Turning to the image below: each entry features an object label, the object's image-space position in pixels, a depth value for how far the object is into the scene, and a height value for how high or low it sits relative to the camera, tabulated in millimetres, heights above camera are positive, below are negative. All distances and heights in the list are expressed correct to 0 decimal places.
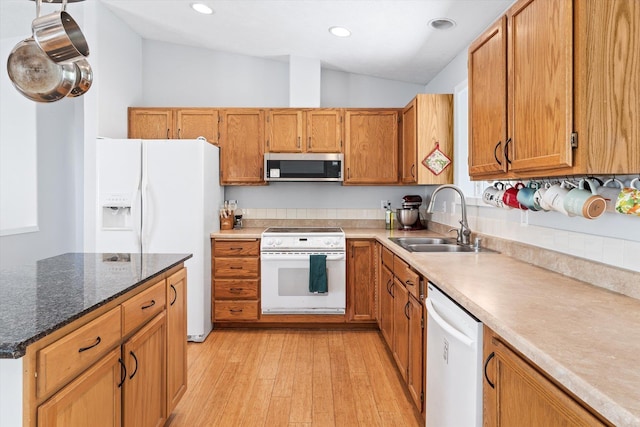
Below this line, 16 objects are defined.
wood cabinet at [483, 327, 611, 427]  881 -490
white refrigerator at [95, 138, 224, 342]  3367 +60
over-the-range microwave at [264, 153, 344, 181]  3906 +431
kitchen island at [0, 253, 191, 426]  1000 -362
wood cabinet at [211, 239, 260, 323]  3646 -688
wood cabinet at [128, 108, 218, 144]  3982 +884
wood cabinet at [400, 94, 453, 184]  3338 +680
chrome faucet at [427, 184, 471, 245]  2764 -139
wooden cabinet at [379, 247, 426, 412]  2105 -722
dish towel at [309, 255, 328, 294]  3549 -612
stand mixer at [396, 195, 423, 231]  3973 -25
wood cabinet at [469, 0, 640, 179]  1234 +433
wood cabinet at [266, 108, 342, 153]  3994 +810
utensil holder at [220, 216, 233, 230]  4020 -145
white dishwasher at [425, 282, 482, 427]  1356 -619
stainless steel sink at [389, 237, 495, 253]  2704 -262
